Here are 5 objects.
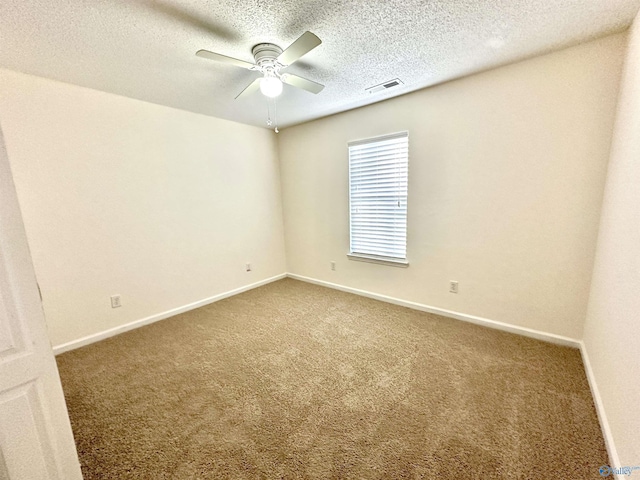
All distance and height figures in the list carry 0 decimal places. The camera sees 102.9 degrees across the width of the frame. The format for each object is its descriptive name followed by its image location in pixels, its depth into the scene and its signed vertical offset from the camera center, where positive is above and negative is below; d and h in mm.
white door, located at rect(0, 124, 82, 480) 819 -531
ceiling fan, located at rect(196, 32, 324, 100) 1502 +885
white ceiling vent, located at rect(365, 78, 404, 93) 2405 +1052
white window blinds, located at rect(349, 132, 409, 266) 2949 -37
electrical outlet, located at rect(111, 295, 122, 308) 2639 -985
